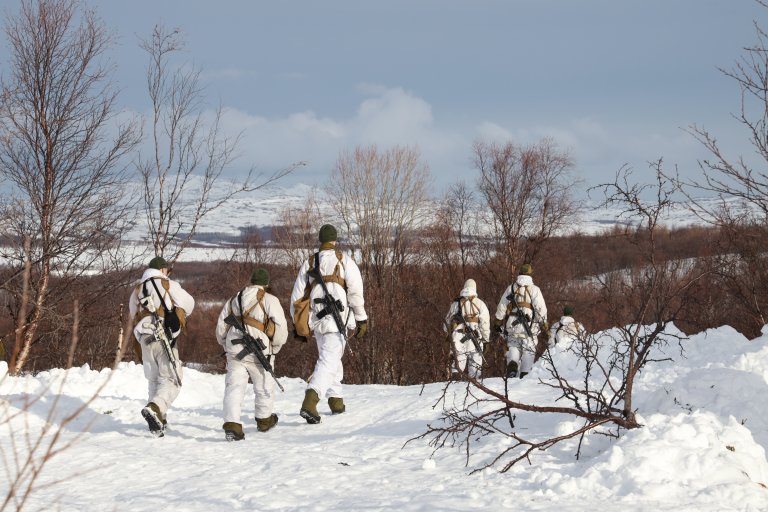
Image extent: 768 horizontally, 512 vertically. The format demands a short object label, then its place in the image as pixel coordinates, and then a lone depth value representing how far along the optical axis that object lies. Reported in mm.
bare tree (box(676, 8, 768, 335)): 7293
